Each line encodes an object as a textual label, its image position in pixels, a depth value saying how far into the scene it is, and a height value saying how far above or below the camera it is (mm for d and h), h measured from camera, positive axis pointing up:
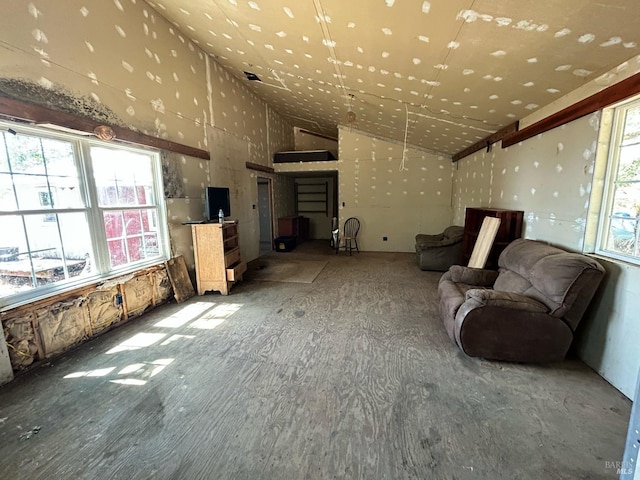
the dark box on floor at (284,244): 6944 -1056
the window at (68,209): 2184 -18
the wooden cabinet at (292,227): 7516 -700
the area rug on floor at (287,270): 4680 -1289
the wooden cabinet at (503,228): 3305 -379
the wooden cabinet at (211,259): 3900 -792
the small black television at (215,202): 4059 +36
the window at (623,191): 1922 +30
